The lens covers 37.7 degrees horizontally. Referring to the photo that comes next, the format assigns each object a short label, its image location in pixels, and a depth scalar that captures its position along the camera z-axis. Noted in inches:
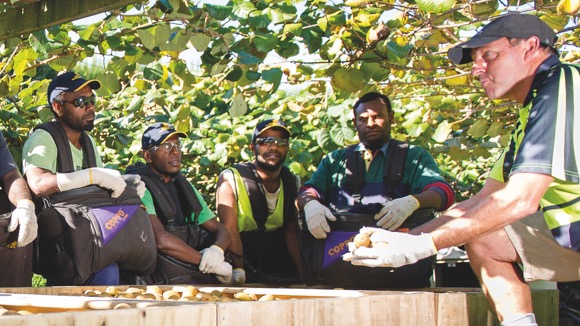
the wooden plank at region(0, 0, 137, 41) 156.2
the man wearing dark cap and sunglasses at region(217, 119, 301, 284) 228.4
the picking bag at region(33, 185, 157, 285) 171.3
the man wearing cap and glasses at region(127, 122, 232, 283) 202.8
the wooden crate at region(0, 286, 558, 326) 94.3
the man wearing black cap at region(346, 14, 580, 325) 121.2
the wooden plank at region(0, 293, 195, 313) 109.3
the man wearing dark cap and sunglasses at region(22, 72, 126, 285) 179.6
